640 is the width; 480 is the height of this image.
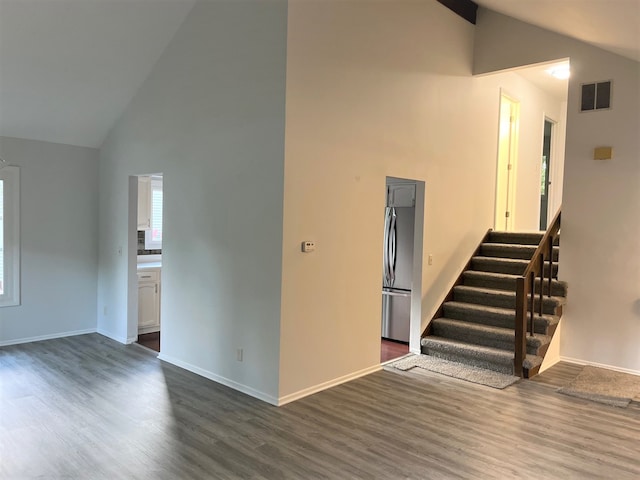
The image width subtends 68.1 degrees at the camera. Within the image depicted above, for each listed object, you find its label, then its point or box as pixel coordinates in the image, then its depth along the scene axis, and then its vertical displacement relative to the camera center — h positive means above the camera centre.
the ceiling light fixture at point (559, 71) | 6.40 +2.16
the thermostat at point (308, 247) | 3.85 -0.22
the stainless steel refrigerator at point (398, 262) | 5.62 -0.48
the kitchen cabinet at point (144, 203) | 6.58 +0.17
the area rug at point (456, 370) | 4.42 -1.46
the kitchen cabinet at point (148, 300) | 5.92 -1.07
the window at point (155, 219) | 6.82 -0.05
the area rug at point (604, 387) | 4.06 -1.46
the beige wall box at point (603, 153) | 4.89 +0.77
